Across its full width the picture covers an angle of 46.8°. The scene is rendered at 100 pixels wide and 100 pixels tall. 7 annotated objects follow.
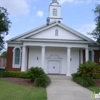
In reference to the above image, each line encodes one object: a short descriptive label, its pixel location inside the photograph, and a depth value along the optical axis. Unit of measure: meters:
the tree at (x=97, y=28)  13.62
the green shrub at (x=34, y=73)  10.42
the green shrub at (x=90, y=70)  10.77
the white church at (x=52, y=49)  14.92
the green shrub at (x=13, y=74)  12.22
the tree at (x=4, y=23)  15.24
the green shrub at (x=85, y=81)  9.77
